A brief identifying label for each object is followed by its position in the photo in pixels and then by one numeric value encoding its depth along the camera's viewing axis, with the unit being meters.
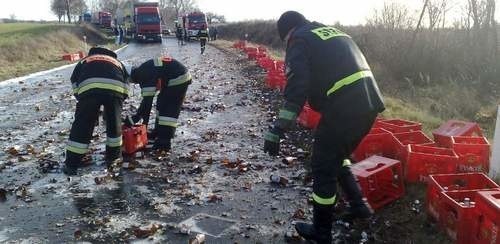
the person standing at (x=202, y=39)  27.70
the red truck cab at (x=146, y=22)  38.59
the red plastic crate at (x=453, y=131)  6.07
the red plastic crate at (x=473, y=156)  5.40
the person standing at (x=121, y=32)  39.53
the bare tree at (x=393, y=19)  17.03
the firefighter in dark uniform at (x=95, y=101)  5.84
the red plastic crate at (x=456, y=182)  4.34
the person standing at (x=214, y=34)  47.09
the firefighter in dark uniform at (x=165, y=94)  6.73
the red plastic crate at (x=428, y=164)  5.02
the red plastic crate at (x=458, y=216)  3.63
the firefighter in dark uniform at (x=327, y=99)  3.81
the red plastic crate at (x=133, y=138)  6.51
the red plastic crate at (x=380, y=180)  4.67
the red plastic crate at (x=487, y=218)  3.28
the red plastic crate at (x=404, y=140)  5.64
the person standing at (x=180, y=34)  40.02
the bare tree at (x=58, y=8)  79.62
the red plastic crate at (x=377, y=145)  6.08
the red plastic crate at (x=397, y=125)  6.60
